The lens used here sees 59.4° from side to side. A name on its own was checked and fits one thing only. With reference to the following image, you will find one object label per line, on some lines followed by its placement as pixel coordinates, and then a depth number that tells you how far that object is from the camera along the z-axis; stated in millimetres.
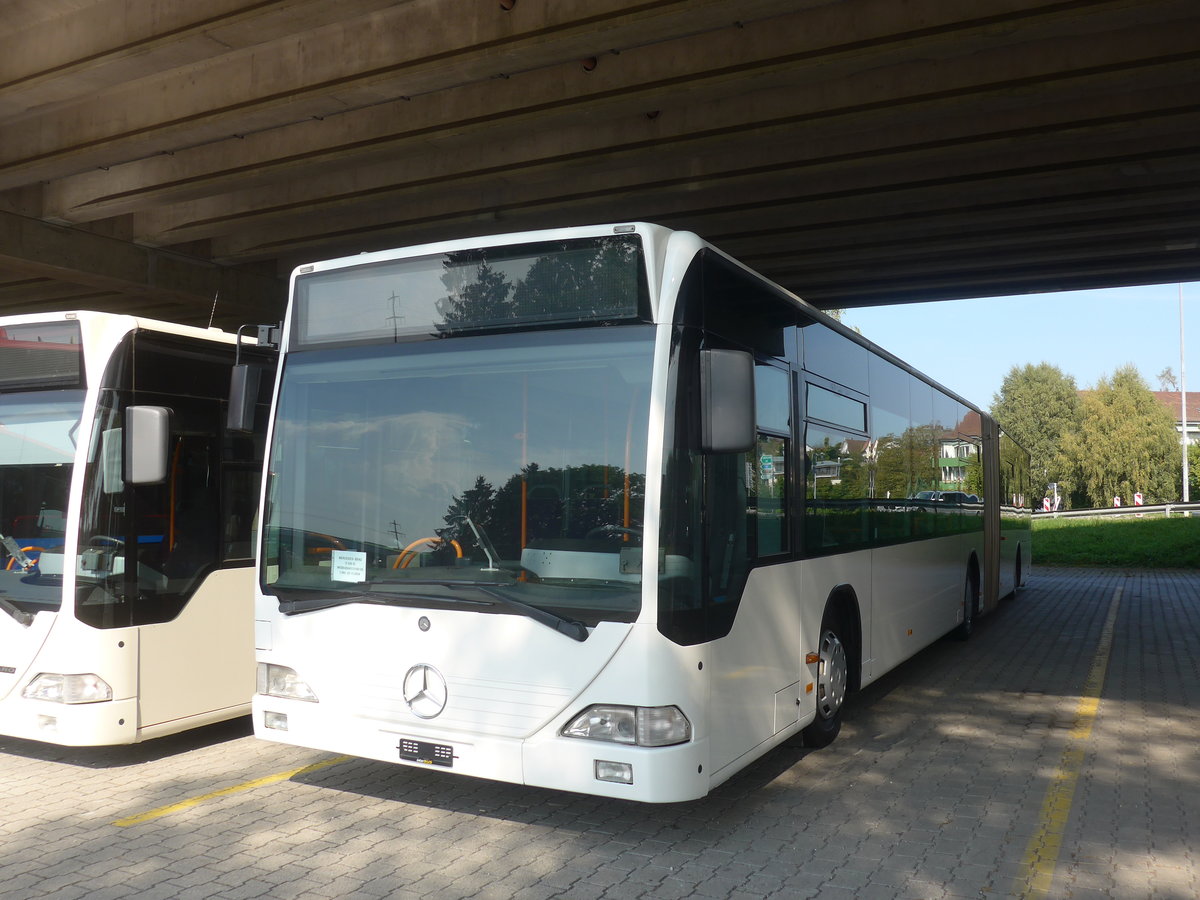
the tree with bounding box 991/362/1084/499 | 75000
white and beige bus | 6266
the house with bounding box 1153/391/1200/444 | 114812
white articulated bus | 4727
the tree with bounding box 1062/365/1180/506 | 67438
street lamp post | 66500
